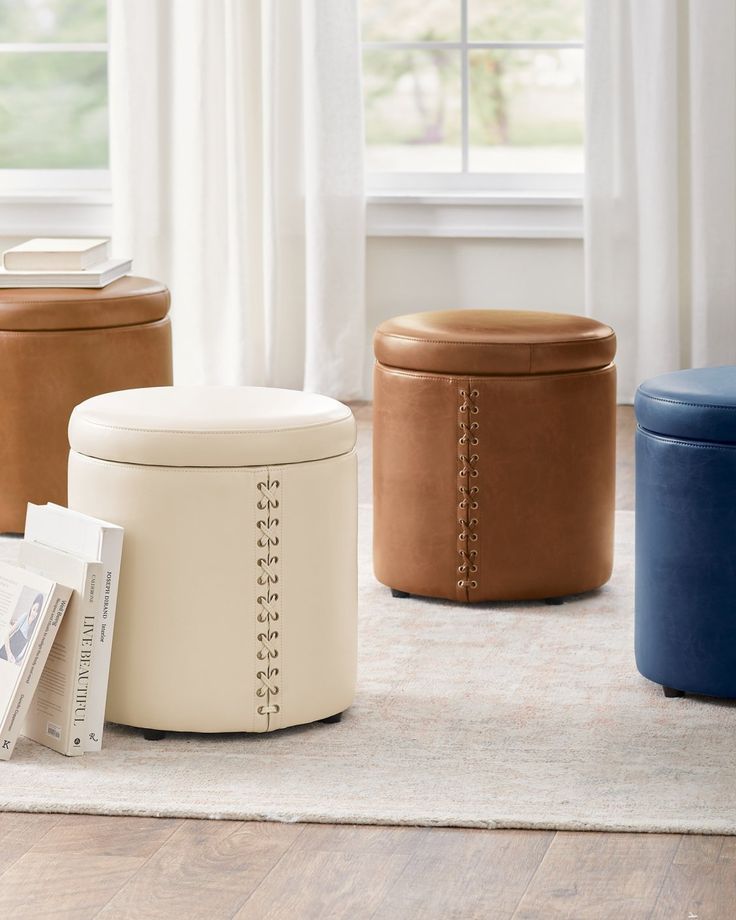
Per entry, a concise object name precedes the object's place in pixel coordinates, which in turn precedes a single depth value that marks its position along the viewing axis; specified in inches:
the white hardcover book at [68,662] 133.5
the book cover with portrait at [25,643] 133.4
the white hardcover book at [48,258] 212.6
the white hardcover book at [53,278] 210.4
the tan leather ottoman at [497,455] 176.4
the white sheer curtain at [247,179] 310.8
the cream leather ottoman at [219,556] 134.4
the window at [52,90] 343.8
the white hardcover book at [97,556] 133.9
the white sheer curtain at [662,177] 300.0
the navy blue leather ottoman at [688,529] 140.3
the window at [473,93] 326.5
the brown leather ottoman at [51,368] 204.2
